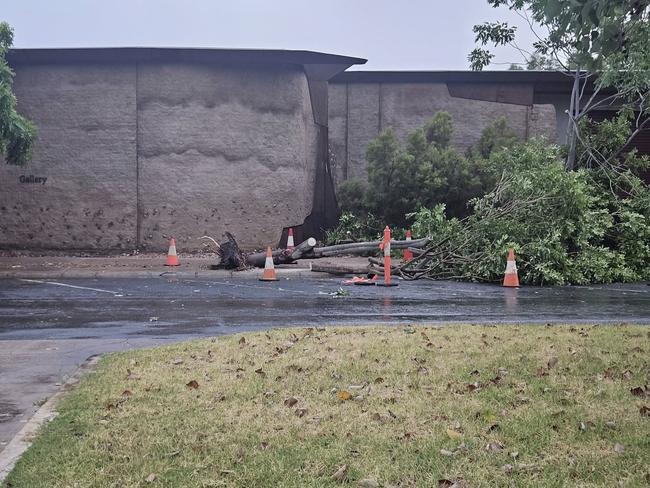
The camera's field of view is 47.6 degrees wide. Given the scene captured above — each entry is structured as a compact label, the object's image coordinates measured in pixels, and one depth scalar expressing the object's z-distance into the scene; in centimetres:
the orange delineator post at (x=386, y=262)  1455
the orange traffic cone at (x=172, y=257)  1852
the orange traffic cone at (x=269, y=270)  1594
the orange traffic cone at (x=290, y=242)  2162
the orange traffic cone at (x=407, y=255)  1663
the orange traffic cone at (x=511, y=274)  1451
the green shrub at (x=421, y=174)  2183
